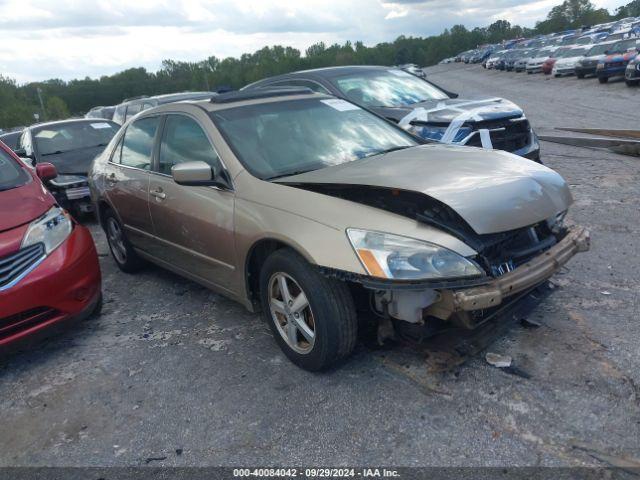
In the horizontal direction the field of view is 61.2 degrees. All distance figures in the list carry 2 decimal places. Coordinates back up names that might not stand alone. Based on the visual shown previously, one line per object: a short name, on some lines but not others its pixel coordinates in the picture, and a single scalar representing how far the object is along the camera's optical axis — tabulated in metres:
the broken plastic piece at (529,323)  3.48
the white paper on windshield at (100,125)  9.61
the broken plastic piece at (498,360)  3.11
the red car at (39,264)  3.53
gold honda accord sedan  2.77
